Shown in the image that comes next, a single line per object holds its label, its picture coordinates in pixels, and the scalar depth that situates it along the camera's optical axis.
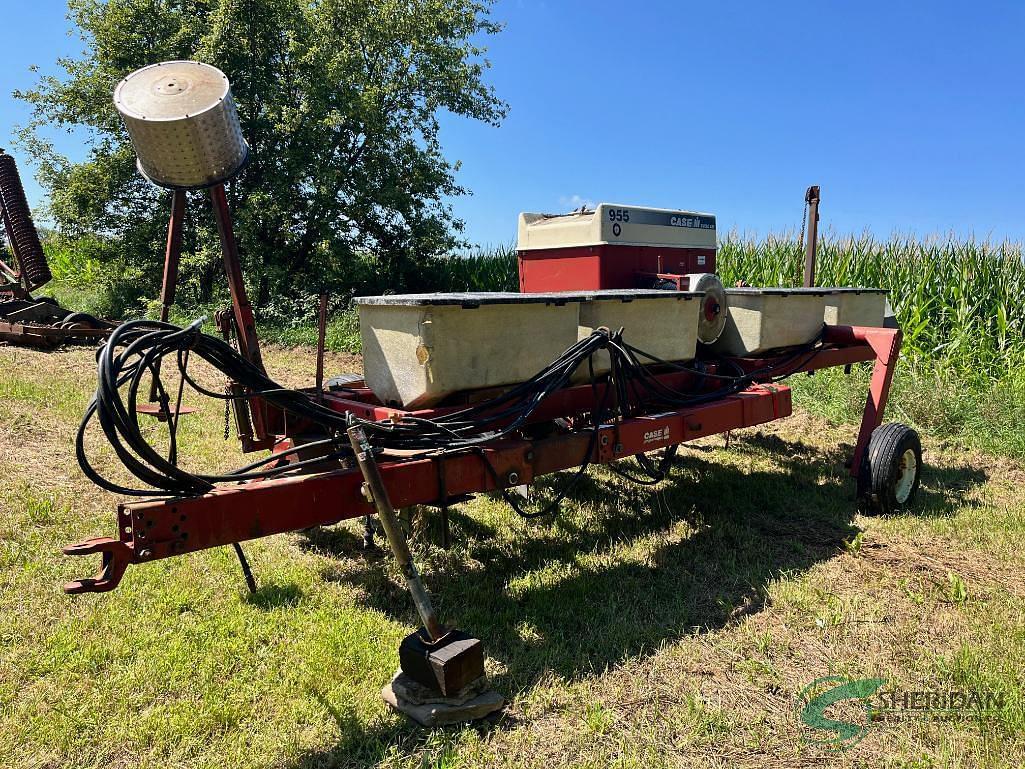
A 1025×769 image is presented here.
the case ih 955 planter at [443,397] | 2.81
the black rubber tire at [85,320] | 12.06
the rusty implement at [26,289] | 11.80
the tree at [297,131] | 17.19
